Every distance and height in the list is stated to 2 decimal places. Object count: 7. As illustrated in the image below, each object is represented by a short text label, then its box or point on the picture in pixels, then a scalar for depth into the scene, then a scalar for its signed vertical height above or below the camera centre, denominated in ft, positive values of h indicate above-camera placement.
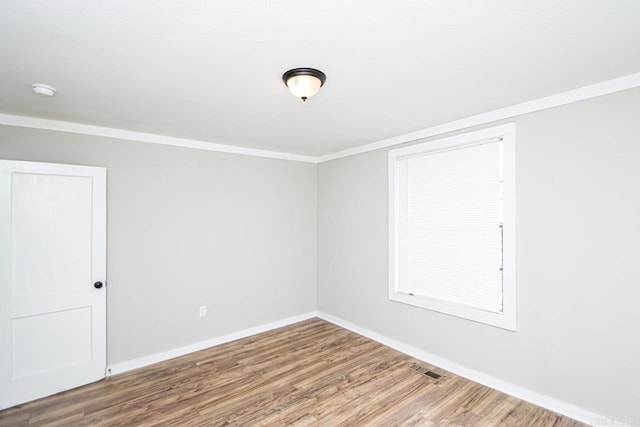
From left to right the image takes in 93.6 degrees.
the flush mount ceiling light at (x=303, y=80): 6.43 +2.93
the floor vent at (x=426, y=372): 9.91 -5.35
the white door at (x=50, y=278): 8.66 -1.99
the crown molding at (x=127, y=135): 9.27 +2.87
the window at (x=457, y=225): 9.12 -0.38
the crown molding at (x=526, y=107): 7.15 +3.07
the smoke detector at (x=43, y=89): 7.12 +3.01
